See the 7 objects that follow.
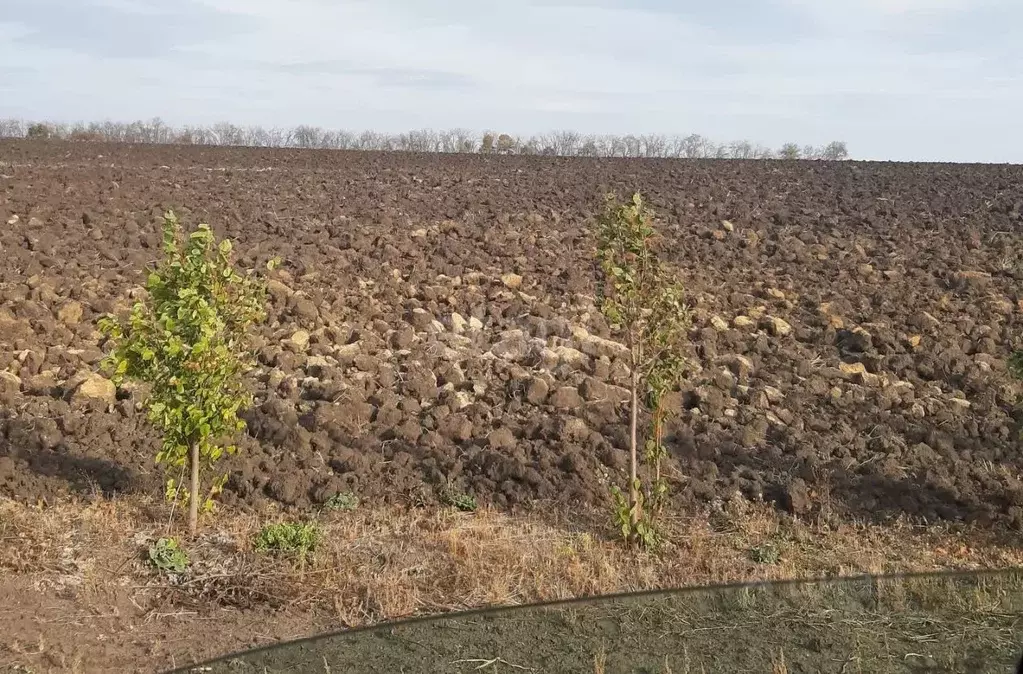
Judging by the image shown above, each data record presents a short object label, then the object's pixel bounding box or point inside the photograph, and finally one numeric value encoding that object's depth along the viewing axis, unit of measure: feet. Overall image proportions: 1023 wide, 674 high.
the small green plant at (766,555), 24.77
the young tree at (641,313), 24.80
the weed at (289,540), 24.14
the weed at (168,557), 23.50
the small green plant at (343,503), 27.37
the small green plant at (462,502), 27.63
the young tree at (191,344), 23.73
